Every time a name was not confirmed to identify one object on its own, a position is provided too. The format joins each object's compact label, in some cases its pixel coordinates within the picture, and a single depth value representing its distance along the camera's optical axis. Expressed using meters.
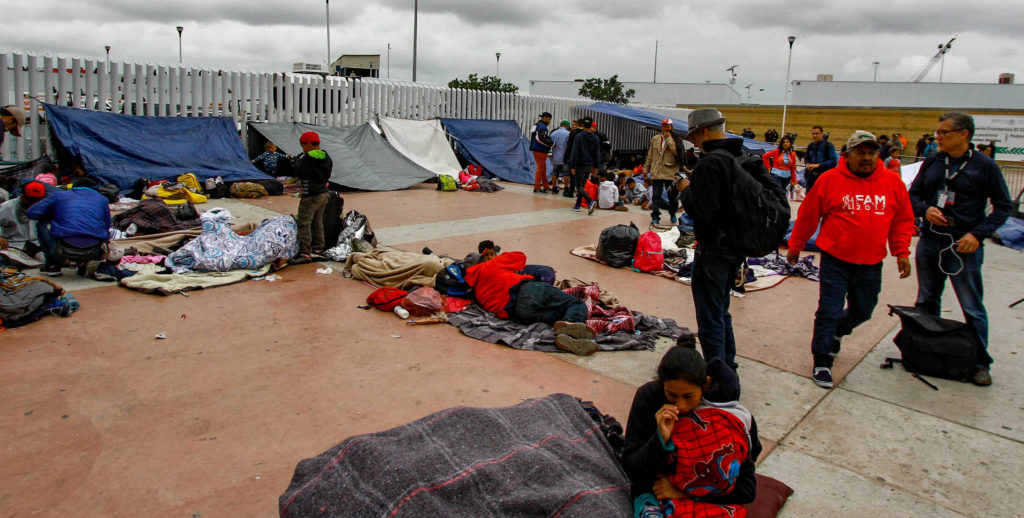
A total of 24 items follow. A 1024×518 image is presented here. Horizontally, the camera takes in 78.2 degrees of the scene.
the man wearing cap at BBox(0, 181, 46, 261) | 7.16
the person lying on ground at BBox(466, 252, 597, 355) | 4.83
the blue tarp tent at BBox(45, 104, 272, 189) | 10.52
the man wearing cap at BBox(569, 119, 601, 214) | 12.02
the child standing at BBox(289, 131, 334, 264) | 7.22
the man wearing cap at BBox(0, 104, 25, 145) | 8.02
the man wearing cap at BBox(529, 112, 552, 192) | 14.23
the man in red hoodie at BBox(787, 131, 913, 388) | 4.14
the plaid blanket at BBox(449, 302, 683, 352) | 4.89
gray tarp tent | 13.16
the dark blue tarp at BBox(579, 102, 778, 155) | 18.12
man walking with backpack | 3.54
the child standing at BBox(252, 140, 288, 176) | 12.91
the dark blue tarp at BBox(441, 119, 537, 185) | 16.45
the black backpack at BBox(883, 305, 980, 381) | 4.37
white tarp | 15.29
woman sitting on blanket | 2.43
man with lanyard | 4.33
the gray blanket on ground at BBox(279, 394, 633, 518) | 2.28
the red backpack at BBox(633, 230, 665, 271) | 7.45
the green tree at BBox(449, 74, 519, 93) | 29.50
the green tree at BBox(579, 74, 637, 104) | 31.92
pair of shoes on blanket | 4.73
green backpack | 13.99
